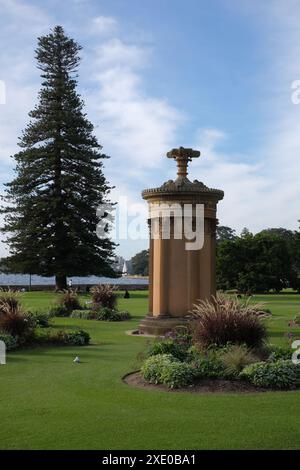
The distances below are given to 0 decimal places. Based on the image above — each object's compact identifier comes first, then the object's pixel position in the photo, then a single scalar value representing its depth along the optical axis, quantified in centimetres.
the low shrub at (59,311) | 2422
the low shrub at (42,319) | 1898
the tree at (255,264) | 5322
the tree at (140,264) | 12153
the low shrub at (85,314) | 2328
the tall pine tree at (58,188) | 4528
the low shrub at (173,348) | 1070
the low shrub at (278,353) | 1026
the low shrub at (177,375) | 923
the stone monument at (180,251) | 1767
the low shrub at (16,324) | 1460
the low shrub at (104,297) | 2550
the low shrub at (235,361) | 954
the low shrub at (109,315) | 2272
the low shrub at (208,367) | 947
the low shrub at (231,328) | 1081
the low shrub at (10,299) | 1764
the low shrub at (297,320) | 2081
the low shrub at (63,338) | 1504
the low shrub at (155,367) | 962
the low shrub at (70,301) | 2557
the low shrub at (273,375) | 921
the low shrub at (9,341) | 1390
